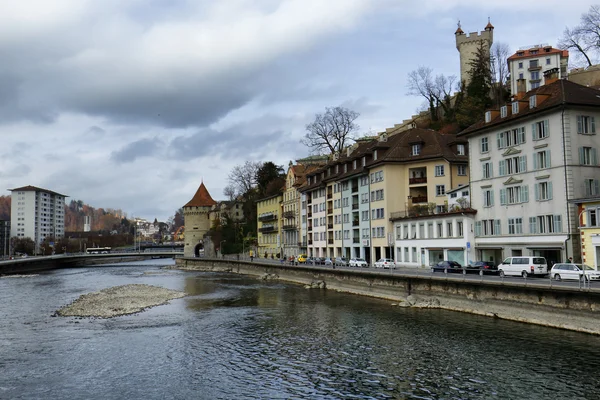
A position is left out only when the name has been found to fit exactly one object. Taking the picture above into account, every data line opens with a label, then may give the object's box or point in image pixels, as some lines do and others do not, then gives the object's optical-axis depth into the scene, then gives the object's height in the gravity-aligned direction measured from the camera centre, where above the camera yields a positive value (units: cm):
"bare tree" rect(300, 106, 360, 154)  9844 +2079
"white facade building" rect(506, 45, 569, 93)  9838 +3265
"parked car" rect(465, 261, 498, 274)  4381 -210
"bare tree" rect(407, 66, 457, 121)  10100 +2788
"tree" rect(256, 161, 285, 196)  12738 +1648
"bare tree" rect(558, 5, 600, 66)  7675 +2990
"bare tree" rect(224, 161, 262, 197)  13312 +1667
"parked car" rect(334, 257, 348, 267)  6738 -246
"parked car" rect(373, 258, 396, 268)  5722 -238
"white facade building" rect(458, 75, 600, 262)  4203 +578
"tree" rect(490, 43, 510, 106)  8856 +2759
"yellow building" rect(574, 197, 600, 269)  3778 +69
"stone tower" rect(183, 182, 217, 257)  13925 +588
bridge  11185 -377
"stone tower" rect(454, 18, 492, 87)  10975 +4062
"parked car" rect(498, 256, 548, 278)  3884 -198
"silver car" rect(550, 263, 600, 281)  3344 -205
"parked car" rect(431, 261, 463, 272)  4697 -221
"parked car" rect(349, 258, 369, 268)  6506 -251
